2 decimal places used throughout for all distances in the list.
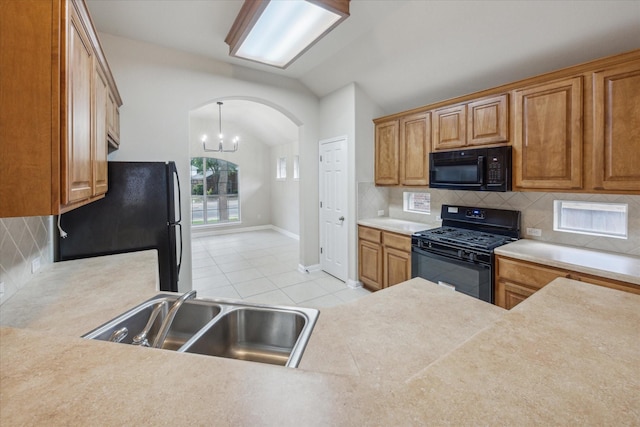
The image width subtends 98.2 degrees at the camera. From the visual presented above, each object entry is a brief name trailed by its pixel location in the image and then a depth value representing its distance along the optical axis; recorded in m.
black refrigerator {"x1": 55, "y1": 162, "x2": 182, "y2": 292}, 2.23
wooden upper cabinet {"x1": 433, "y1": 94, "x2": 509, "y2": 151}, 2.56
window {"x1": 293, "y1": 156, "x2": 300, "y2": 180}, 7.07
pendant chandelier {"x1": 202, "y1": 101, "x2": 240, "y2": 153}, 6.99
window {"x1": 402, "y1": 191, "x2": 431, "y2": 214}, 3.70
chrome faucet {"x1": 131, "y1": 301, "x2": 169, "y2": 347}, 1.11
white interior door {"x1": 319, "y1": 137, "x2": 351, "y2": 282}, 3.96
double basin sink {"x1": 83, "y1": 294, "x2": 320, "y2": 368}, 1.17
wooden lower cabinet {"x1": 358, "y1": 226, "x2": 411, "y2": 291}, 3.18
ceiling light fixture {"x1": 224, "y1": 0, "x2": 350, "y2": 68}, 2.11
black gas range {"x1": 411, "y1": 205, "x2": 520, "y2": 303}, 2.43
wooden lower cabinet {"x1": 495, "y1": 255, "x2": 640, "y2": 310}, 1.95
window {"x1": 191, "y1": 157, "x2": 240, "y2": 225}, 7.73
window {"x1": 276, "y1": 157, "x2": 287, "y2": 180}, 7.76
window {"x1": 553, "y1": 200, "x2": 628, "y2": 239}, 2.21
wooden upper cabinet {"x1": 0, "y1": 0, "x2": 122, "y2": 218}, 0.84
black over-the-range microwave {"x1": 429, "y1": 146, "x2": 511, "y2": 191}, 2.52
